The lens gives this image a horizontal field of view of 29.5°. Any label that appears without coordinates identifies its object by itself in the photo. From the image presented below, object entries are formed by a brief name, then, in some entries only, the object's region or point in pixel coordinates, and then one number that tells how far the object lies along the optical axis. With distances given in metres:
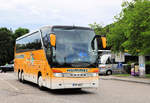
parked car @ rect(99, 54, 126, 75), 34.16
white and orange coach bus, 13.54
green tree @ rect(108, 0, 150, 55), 25.16
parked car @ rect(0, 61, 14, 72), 46.81
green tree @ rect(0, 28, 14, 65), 63.78
